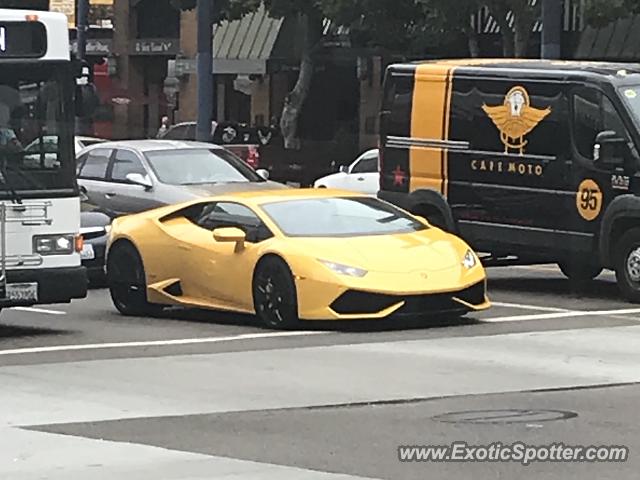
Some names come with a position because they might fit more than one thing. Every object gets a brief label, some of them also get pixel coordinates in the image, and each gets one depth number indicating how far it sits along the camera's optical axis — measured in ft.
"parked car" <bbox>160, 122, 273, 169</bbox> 120.88
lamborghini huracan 49.90
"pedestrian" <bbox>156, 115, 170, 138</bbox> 150.80
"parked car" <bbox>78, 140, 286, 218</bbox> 72.23
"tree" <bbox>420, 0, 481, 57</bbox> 120.88
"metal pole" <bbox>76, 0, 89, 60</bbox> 136.26
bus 49.39
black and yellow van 57.77
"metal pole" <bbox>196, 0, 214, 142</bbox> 100.89
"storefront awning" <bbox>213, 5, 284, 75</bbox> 171.12
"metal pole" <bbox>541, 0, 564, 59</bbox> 85.99
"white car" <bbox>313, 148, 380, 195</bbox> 92.73
